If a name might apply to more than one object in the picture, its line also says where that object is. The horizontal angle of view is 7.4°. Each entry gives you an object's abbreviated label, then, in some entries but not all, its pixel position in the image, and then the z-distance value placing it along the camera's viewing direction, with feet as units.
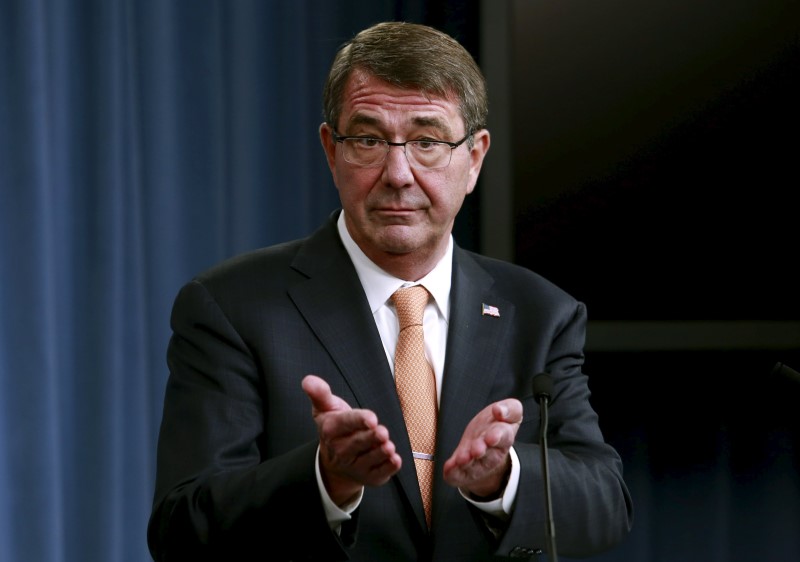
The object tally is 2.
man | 20.63
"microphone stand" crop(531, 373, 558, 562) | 20.00
